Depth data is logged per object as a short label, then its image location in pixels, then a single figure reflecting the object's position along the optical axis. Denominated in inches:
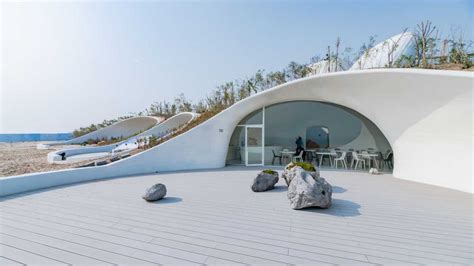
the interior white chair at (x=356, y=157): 382.6
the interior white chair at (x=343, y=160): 386.0
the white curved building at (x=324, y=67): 455.8
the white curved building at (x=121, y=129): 959.0
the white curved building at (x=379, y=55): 424.0
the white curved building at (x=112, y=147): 478.6
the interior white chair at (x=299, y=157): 436.6
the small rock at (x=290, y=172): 225.1
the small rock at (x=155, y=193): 195.3
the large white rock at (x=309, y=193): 170.5
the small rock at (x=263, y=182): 234.1
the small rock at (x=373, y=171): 340.2
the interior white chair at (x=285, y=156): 445.7
